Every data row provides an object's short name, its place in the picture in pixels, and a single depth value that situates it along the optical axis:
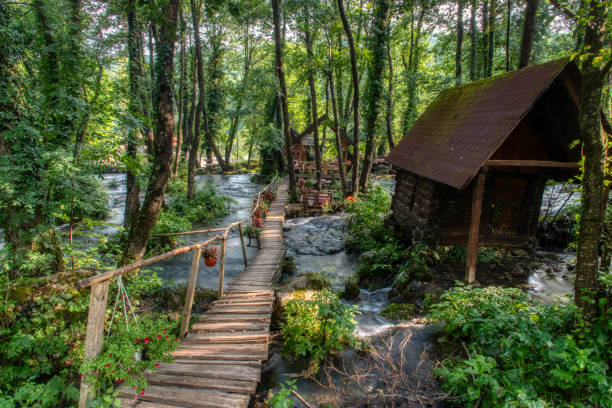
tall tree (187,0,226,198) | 16.59
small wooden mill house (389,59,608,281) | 7.03
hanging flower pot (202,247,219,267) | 7.60
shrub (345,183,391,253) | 12.41
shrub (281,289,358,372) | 5.34
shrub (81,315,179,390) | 3.22
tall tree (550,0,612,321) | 3.63
